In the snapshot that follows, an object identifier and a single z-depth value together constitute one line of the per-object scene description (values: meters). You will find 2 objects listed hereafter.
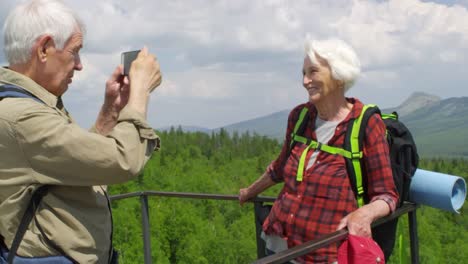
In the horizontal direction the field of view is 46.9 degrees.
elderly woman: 2.51
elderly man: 1.58
